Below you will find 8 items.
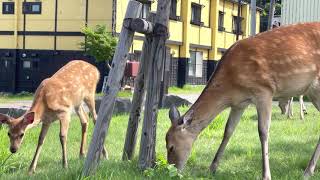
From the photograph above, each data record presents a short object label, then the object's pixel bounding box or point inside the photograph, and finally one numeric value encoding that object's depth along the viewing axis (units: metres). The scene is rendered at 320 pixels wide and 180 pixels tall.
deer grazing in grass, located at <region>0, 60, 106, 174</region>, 8.05
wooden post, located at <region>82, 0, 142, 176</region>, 6.10
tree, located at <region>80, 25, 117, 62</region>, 31.19
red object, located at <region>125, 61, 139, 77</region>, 29.51
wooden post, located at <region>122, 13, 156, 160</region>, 7.07
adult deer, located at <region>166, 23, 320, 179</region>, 6.70
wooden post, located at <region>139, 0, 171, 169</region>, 6.60
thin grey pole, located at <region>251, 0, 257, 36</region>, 22.25
